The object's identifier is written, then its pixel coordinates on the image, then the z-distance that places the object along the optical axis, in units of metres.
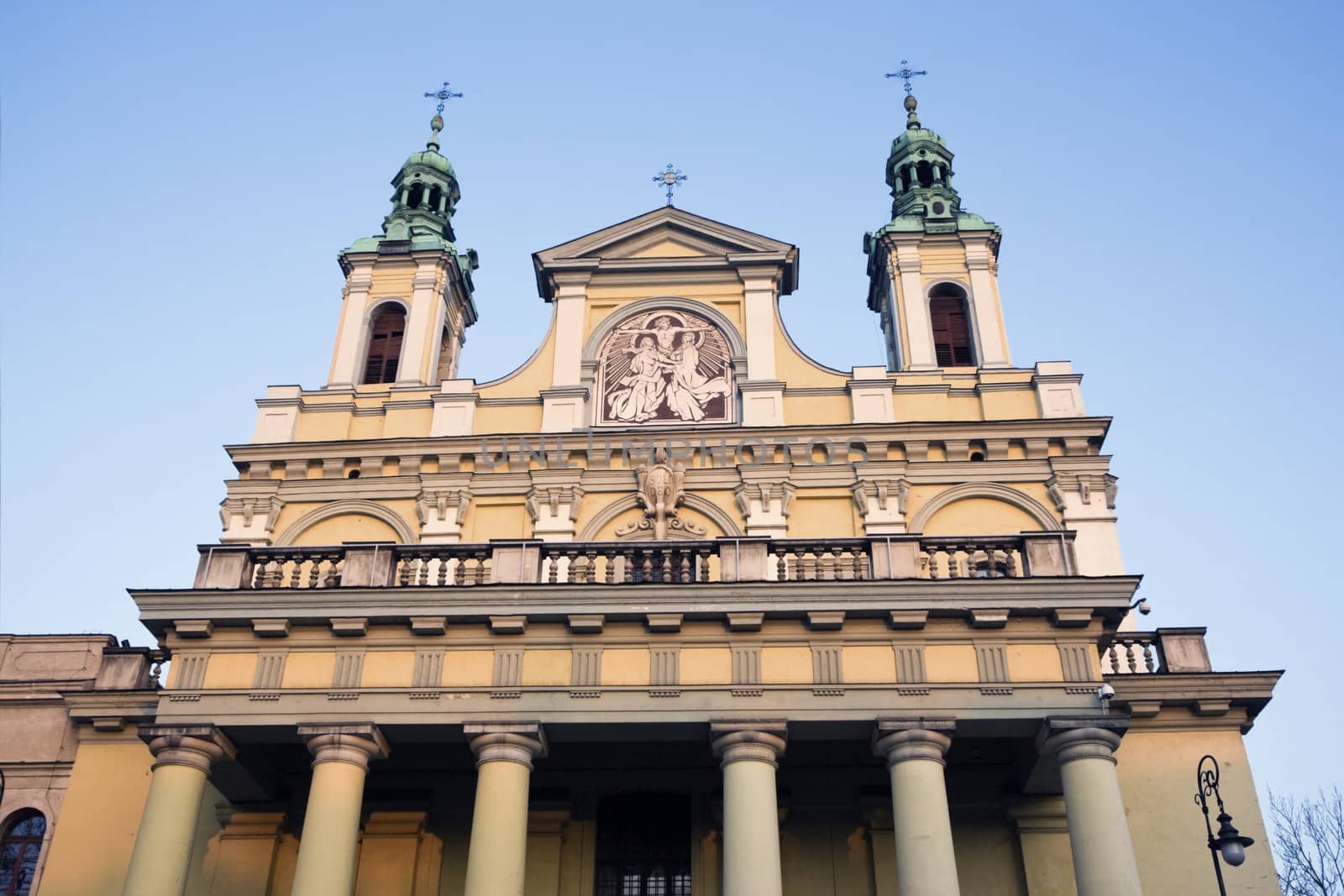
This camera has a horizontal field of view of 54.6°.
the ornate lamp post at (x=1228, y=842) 16.06
